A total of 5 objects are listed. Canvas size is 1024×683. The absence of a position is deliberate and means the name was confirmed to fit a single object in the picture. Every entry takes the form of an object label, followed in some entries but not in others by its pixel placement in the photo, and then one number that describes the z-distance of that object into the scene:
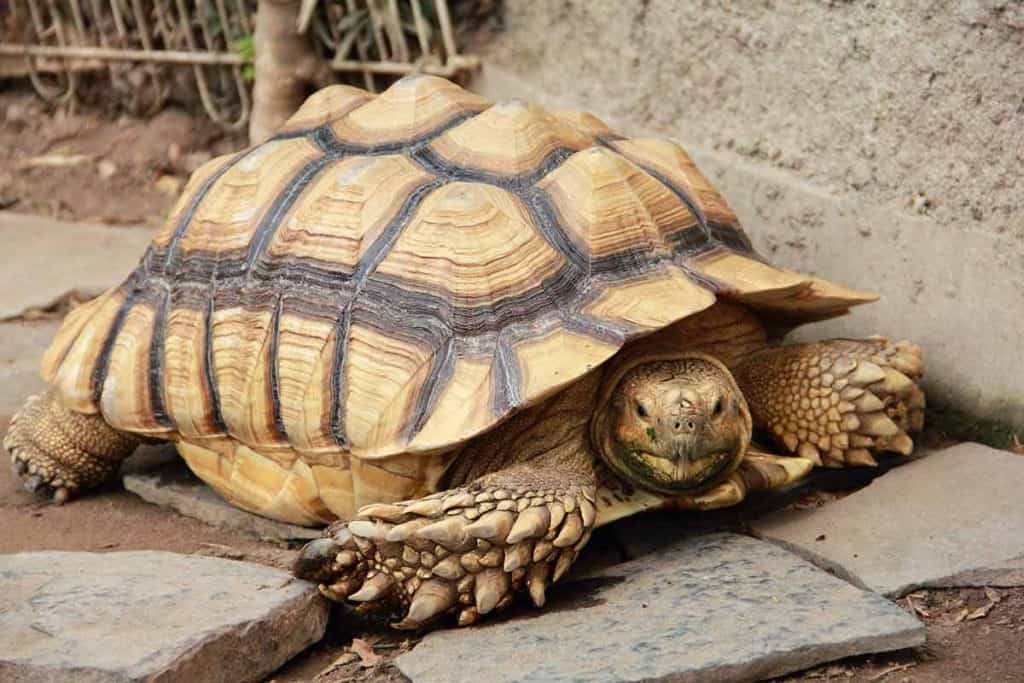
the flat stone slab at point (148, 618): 4.83
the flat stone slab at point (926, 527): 5.46
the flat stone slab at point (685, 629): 4.83
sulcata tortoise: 5.55
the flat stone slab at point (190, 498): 6.75
